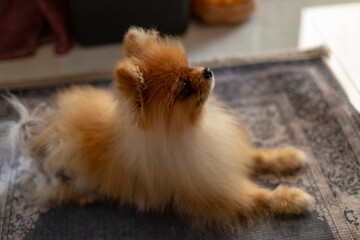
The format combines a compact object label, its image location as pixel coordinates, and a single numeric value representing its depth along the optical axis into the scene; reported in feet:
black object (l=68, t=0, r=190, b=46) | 3.62
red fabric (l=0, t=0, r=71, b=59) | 3.76
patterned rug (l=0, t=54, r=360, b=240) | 2.70
